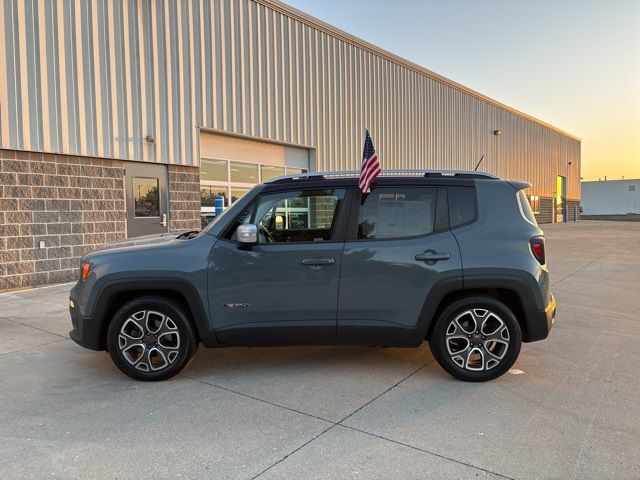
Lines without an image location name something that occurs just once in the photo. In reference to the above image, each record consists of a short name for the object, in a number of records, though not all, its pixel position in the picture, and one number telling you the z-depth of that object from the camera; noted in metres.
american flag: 4.28
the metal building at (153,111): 9.03
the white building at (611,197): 77.81
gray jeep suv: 4.14
